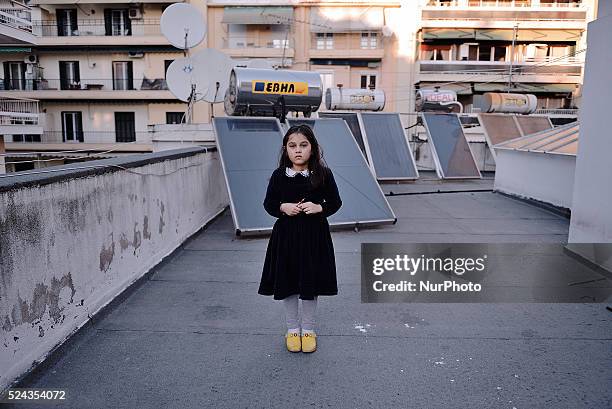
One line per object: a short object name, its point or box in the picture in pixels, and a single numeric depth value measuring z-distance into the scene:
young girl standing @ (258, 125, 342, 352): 3.38
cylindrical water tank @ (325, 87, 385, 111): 17.73
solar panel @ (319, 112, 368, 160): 12.69
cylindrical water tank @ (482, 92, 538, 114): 20.38
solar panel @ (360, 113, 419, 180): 12.34
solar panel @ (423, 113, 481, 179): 14.29
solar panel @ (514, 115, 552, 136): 15.90
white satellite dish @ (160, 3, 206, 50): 10.71
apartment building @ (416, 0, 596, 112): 32.69
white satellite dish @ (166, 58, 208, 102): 10.73
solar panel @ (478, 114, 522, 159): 15.12
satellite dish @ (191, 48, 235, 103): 10.93
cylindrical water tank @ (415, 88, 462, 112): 19.39
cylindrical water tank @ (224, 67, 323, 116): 9.76
